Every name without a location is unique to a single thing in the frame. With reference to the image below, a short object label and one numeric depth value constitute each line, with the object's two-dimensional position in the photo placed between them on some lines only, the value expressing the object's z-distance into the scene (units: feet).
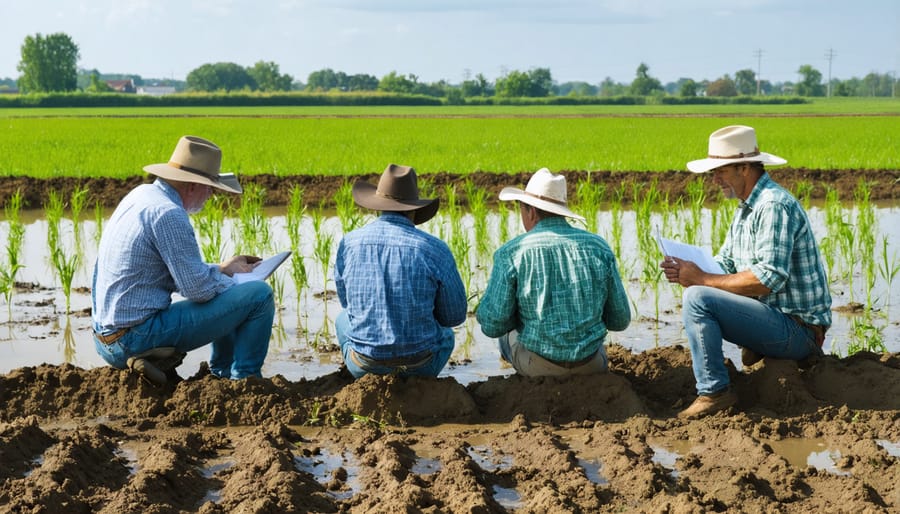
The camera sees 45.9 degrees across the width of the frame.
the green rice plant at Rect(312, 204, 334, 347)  26.86
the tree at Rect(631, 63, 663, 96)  460.63
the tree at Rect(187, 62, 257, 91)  499.92
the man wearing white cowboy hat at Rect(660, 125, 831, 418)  17.30
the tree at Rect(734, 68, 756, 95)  527.81
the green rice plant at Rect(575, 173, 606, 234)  33.80
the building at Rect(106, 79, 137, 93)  464.73
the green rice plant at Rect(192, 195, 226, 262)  27.91
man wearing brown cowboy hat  17.46
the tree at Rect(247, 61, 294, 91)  490.49
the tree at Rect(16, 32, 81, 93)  411.95
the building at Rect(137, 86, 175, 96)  561.02
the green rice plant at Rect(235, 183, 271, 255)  31.50
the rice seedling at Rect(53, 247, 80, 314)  25.45
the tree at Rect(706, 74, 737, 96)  440.04
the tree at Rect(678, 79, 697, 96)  393.91
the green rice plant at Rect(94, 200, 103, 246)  35.99
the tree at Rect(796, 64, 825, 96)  479.00
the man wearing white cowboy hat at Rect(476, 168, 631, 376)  17.39
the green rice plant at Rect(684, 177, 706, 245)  30.45
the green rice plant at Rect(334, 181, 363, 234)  31.07
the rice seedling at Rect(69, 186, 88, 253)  35.40
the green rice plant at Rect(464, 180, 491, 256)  32.12
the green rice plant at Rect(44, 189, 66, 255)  29.86
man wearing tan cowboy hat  17.69
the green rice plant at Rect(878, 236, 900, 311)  30.98
